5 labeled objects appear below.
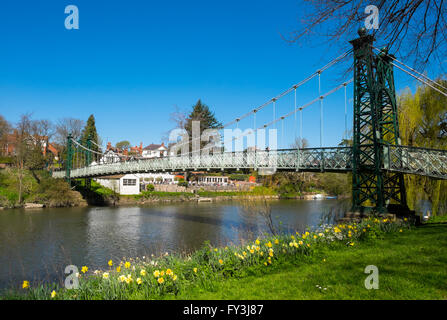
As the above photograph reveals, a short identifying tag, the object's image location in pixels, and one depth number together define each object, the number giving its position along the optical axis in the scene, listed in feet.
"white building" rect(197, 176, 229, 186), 189.64
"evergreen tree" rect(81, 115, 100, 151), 187.01
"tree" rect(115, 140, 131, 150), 252.42
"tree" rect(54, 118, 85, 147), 161.38
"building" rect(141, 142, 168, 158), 201.60
